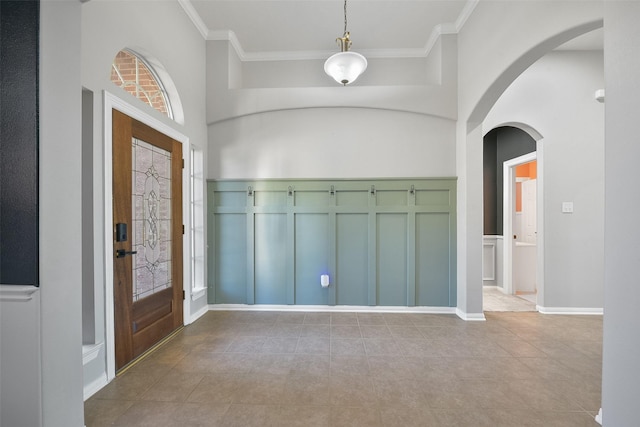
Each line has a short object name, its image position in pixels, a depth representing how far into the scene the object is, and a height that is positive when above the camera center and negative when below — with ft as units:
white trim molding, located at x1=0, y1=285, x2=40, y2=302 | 4.21 -1.21
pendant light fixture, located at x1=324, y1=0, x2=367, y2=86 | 8.31 +4.56
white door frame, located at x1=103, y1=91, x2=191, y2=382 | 6.76 -0.34
